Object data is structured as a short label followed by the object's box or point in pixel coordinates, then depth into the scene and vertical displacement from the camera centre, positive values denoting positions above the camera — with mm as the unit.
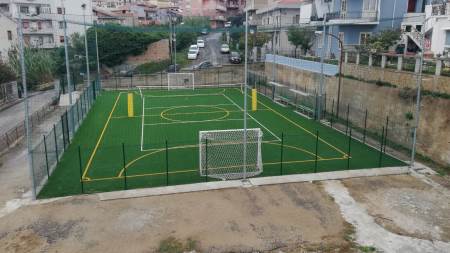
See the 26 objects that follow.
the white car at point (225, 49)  65750 -899
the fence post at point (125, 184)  16175 -5527
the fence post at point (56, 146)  18438 -4641
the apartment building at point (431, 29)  28703 +1120
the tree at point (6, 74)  35844 -2786
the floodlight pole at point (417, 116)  17716 -3122
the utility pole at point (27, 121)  14375 -2778
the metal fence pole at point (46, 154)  16475 -4353
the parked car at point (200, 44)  71888 -161
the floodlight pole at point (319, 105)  27922 -4045
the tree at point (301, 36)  43031 +776
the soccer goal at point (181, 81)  44478 -4025
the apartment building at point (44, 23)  61375 +2845
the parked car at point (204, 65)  50709 -2760
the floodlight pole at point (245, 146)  17055 -4148
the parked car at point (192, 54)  60469 -1597
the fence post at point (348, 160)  18958 -5224
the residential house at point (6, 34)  48656 +919
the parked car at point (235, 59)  53881 -1995
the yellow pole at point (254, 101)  31170 -4263
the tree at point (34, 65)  46469 -2615
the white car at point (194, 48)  63394 -750
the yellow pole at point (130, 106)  29061 -4379
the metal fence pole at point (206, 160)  17125 -4730
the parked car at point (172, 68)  52906 -3203
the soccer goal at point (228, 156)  17750 -4995
